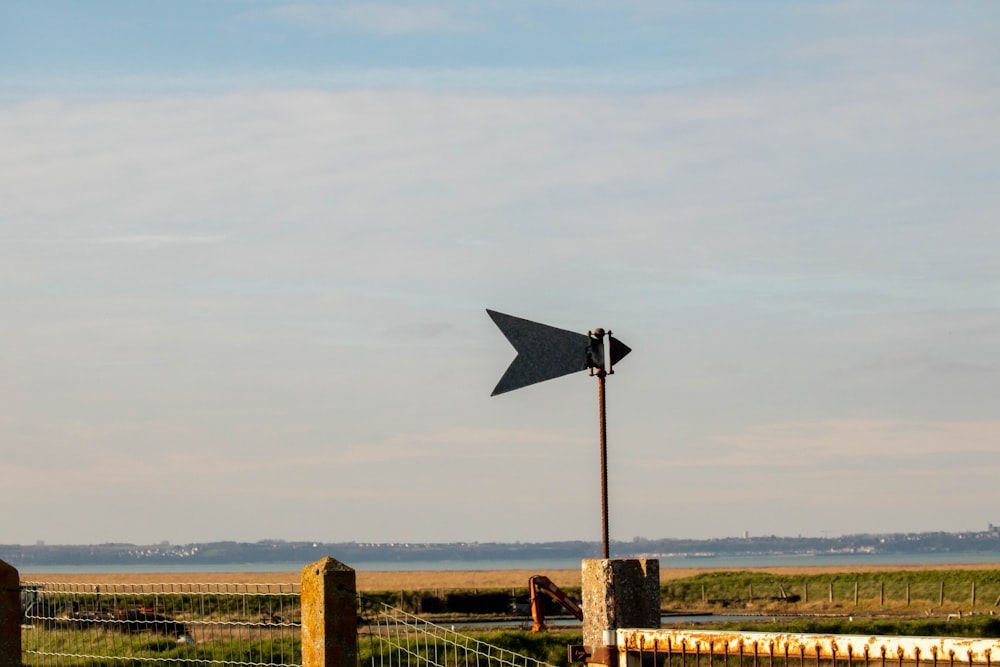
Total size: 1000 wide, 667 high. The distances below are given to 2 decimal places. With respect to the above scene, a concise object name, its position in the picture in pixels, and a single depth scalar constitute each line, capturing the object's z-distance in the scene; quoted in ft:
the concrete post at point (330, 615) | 60.90
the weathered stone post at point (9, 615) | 79.61
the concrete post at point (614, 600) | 52.70
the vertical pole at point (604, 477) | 55.94
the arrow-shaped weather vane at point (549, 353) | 58.08
